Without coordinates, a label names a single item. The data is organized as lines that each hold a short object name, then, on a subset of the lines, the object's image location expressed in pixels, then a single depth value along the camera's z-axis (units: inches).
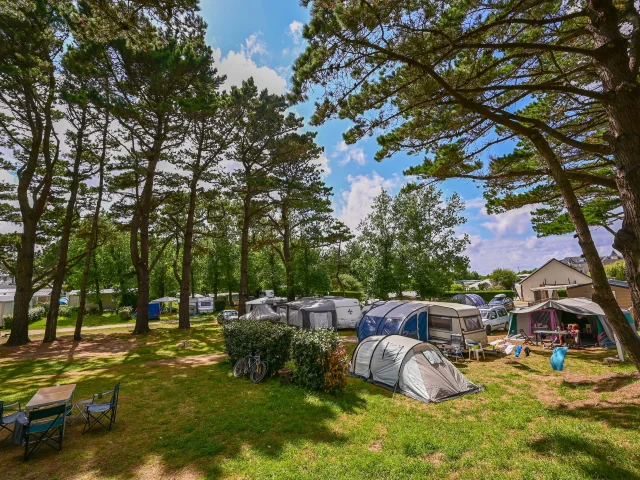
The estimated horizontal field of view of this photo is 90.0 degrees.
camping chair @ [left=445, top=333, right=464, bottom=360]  485.4
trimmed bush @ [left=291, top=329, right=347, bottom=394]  323.3
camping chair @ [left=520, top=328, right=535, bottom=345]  582.1
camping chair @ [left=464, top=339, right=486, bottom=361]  482.0
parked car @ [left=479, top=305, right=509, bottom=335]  750.5
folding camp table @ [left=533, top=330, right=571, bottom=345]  538.0
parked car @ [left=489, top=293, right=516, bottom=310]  1151.1
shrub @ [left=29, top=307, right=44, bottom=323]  1136.8
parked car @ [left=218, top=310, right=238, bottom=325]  977.5
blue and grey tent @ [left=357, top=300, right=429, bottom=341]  524.4
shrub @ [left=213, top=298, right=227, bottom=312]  1485.0
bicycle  371.8
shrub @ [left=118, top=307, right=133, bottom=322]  1151.0
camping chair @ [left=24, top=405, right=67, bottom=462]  207.1
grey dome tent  315.6
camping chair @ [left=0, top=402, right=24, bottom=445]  225.5
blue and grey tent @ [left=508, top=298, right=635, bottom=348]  528.7
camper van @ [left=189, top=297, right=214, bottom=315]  1366.9
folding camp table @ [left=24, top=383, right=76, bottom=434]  224.1
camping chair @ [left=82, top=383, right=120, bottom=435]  244.7
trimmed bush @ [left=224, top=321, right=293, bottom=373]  381.1
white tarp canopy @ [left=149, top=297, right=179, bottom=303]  1205.5
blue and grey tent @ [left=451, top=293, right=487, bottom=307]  1146.1
